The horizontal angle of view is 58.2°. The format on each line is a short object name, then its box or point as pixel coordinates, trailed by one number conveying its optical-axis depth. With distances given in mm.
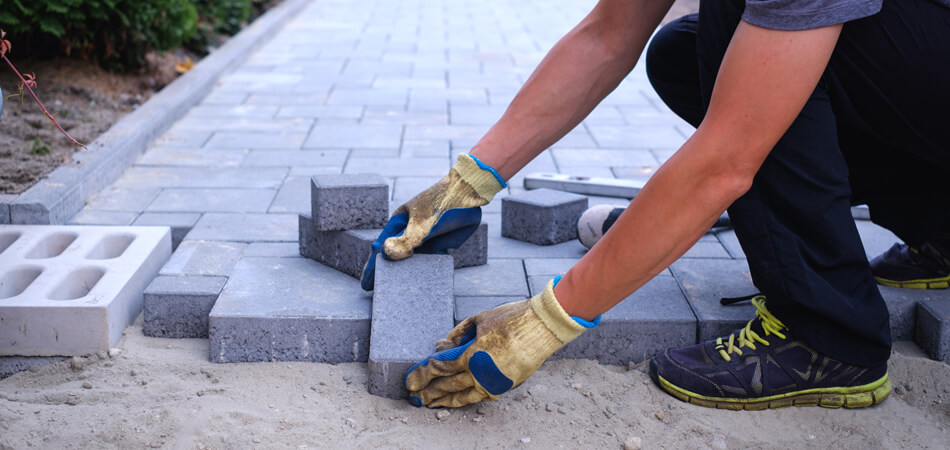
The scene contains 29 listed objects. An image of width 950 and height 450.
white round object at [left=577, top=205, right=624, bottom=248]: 2578
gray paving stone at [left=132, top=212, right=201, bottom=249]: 2885
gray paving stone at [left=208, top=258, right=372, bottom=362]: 2094
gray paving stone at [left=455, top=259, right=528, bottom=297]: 2344
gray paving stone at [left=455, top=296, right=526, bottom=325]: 2197
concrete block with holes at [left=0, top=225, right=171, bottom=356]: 2068
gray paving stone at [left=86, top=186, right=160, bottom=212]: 3100
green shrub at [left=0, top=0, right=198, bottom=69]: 4297
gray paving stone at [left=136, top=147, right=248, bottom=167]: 3707
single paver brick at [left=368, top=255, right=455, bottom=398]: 1916
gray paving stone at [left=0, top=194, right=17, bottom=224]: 2738
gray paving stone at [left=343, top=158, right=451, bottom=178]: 3596
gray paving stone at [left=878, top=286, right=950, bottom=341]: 2230
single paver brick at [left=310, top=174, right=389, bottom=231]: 2330
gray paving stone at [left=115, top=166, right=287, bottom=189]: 3391
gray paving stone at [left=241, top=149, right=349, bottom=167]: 3721
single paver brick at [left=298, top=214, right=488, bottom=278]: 2326
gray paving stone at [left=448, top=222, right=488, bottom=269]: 2469
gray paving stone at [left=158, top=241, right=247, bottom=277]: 2422
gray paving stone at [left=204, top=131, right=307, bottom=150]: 4012
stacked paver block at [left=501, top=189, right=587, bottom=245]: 2672
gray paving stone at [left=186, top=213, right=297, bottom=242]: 2780
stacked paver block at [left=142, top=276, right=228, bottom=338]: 2223
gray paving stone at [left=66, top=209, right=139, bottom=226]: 2936
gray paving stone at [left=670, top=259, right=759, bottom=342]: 2156
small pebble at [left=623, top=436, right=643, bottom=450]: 1765
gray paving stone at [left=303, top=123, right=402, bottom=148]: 4055
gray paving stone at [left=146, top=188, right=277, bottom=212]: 3088
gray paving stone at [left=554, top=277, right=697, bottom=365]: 2133
